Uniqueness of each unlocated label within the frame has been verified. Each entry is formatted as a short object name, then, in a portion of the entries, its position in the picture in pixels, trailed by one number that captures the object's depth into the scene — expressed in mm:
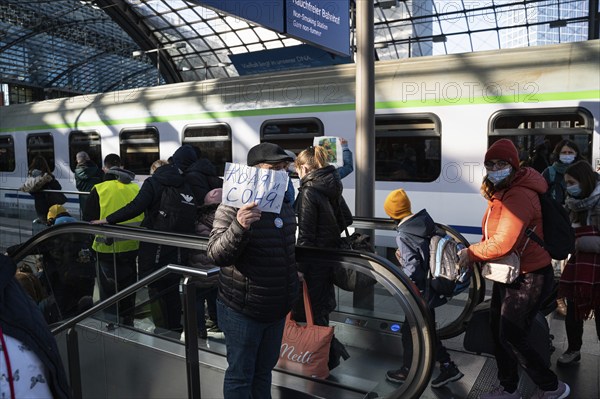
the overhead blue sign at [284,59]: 14648
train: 6090
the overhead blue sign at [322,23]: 6516
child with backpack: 3537
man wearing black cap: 2695
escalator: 2967
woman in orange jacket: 3033
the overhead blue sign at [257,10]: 5480
